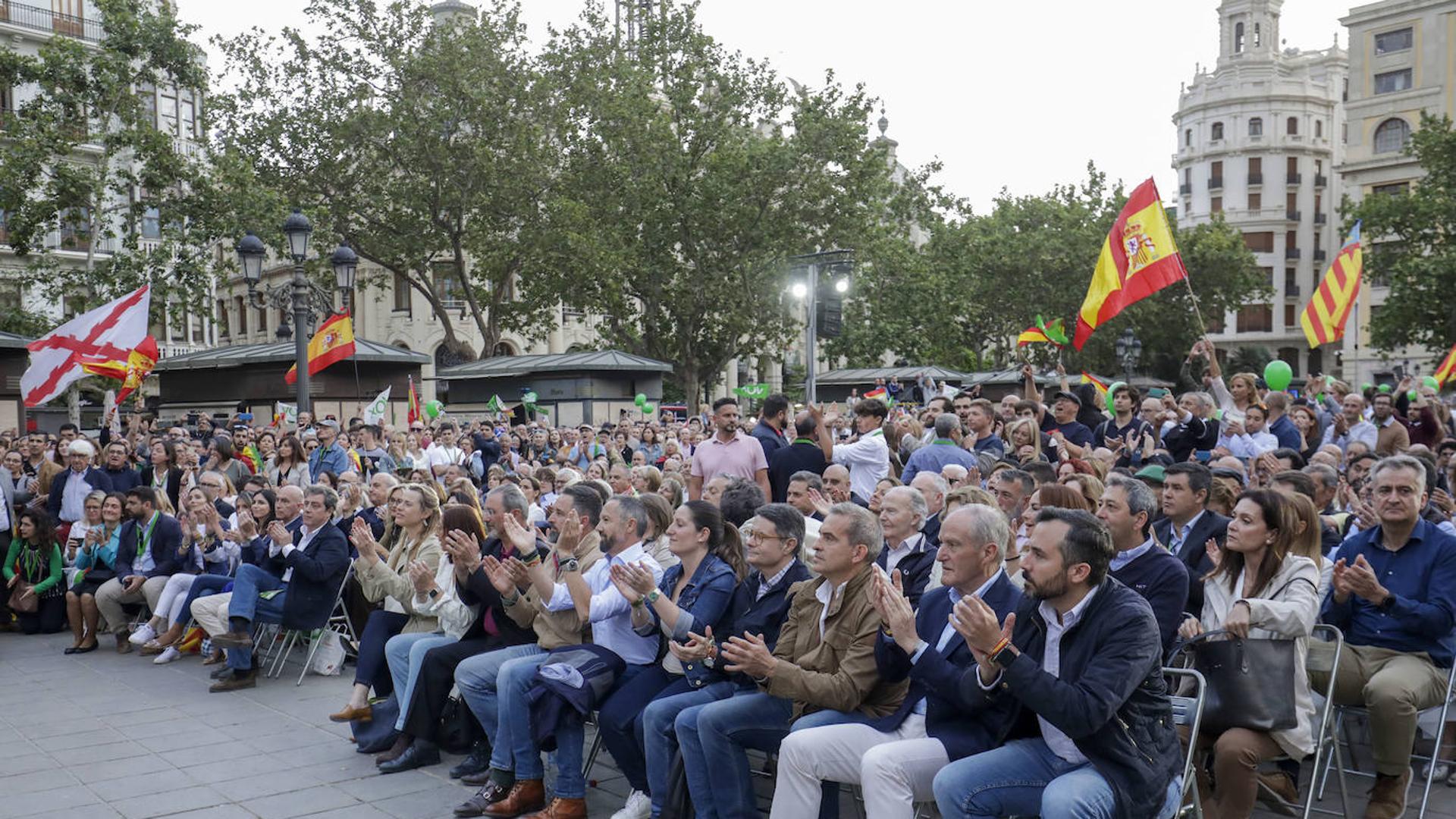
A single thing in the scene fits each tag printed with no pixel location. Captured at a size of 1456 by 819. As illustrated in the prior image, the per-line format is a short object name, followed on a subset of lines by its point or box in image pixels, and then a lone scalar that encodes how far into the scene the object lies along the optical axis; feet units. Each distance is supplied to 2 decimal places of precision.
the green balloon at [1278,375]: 50.78
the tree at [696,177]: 112.78
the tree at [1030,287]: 155.84
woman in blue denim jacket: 19.70
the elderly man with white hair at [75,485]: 41.22
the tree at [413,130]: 106.73
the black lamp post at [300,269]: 52.54
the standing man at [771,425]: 35.88
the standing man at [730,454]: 33.40
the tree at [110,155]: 81.87
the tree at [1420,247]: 127.75
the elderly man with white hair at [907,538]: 20.86
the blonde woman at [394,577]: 25.40
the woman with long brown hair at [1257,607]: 16.61
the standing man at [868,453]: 33.65
